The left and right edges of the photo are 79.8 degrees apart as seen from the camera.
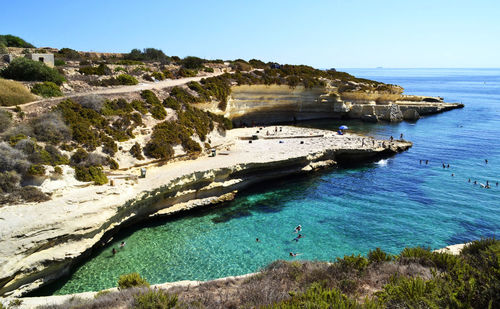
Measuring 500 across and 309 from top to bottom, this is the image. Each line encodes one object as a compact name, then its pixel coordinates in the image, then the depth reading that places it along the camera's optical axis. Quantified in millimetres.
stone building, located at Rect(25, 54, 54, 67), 31766
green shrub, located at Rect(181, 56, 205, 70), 51262
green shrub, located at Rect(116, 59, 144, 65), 43606
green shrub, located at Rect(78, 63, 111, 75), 35066
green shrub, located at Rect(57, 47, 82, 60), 43672
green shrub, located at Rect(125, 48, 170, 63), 55256
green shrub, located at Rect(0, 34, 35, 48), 49875
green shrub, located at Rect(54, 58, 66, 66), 36775
